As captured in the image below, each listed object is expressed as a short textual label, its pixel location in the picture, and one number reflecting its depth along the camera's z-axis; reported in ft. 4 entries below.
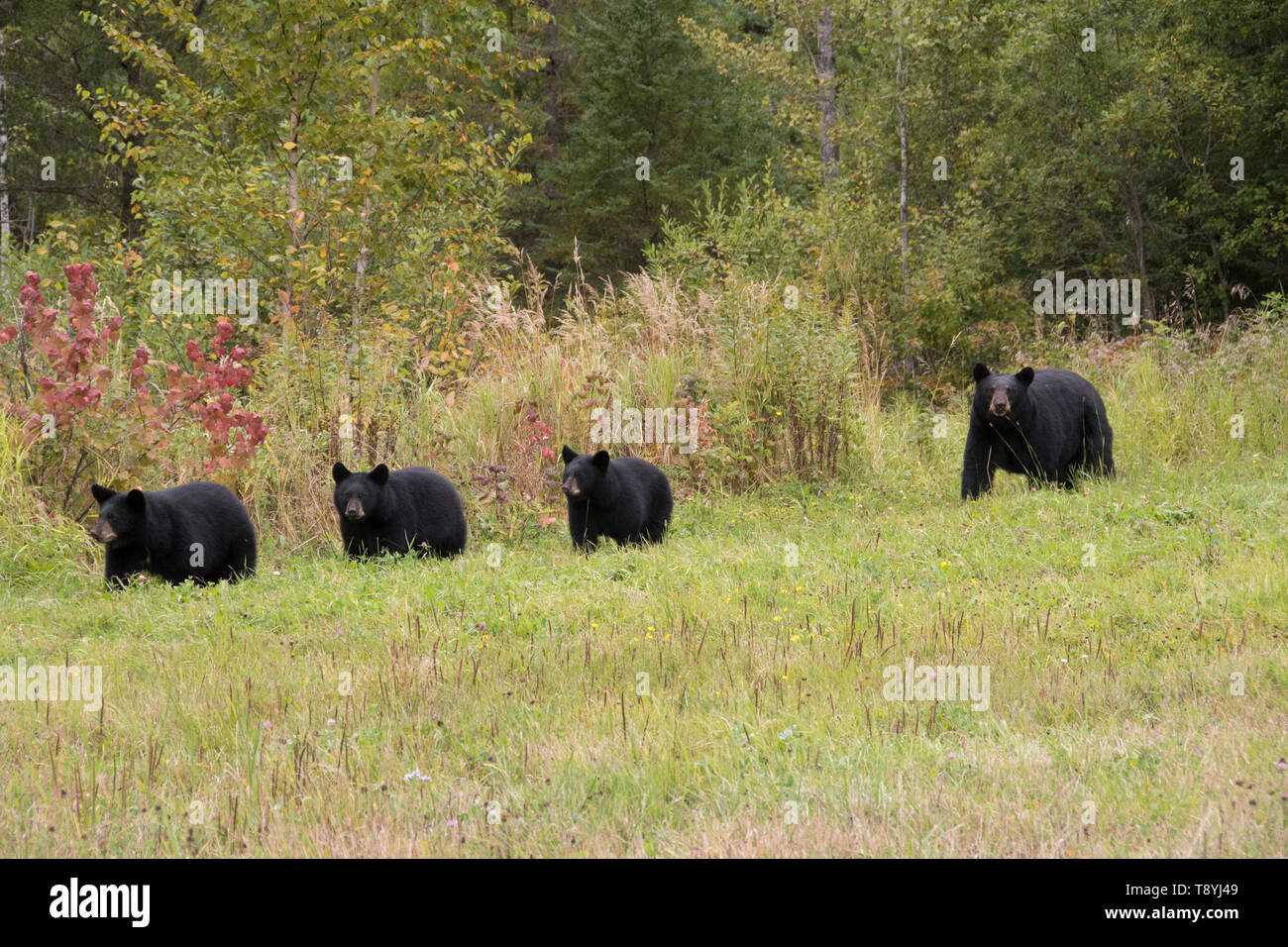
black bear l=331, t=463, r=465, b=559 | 58.13
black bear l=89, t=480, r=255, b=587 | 51.57
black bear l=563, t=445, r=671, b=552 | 61.00
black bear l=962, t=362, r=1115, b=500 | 69.46
